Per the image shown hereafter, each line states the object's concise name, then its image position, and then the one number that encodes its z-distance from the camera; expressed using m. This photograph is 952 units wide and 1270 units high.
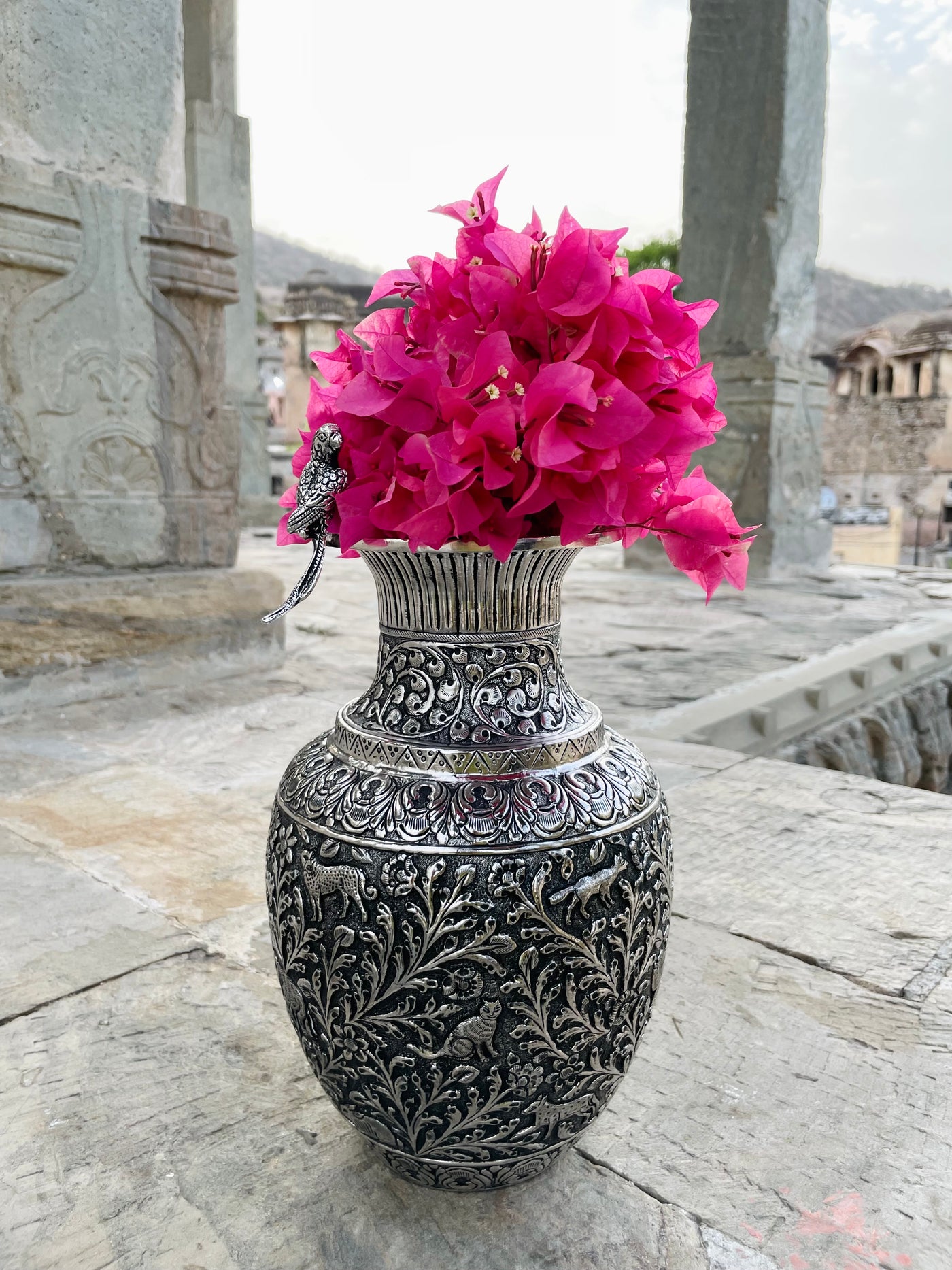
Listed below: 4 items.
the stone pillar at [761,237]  5.91
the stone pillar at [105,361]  2.72
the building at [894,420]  26.55
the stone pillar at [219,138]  8.02
